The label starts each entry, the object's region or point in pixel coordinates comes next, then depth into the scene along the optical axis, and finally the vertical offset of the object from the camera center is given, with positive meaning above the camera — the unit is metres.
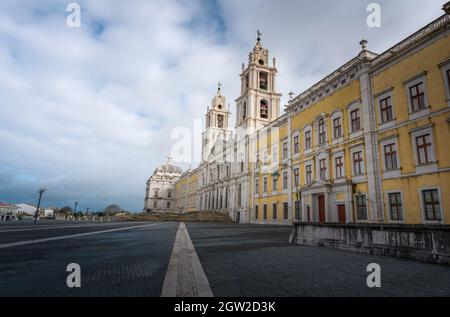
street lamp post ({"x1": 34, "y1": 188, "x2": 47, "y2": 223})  44.72 +2.75
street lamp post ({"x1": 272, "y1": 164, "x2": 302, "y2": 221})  26.65 +0.70
